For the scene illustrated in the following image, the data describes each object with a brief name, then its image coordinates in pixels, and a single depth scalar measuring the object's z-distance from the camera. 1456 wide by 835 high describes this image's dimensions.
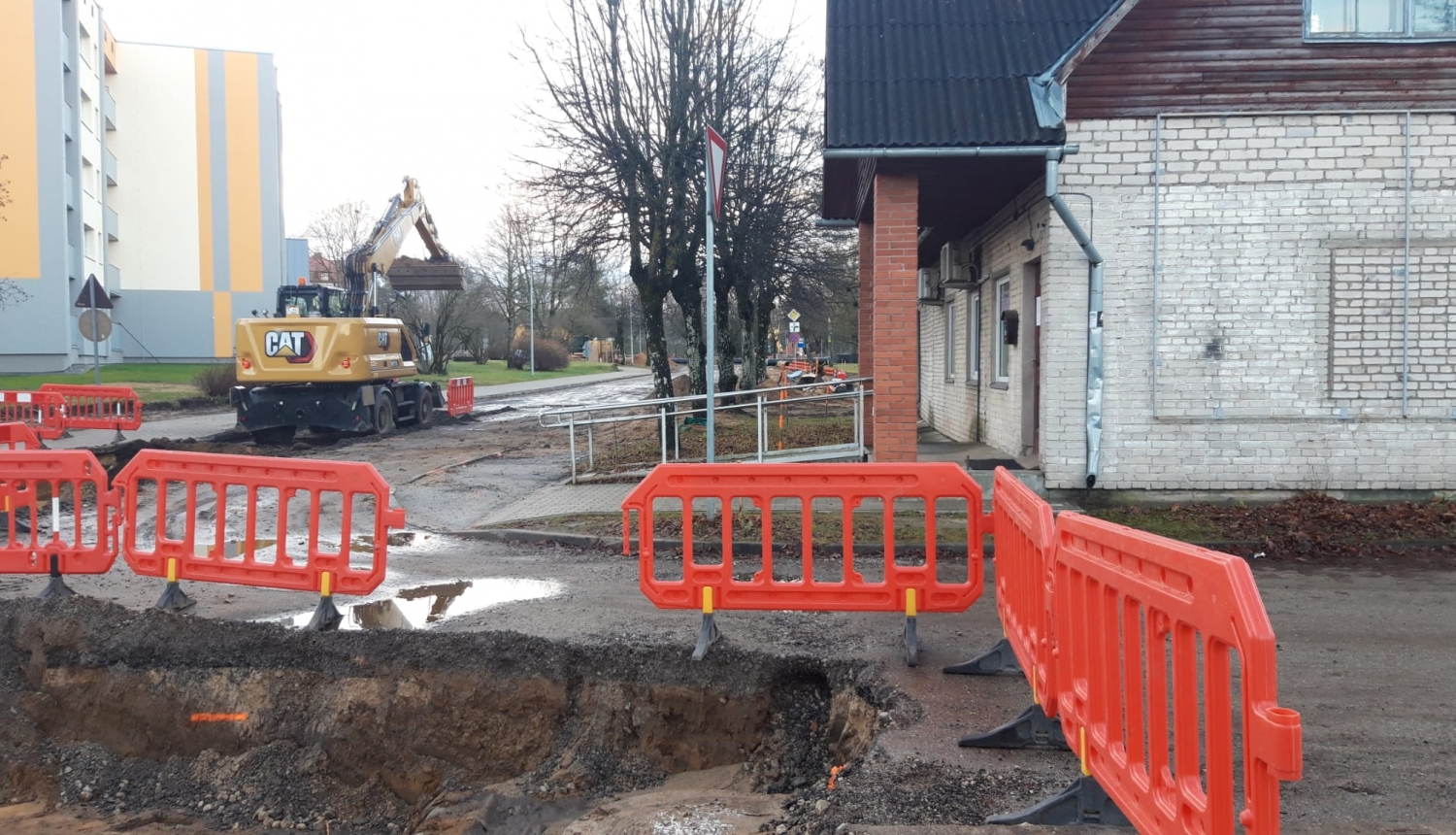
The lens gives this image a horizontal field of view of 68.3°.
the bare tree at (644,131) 18.06
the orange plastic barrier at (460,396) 27.87
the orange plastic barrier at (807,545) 6.09
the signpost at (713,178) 8.44
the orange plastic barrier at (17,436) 12.37
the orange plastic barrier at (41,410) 17.81
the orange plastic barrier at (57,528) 7.30
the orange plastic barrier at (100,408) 19.03
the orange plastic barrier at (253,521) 6.76
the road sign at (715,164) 8.45
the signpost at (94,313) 21.27
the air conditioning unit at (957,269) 15.92
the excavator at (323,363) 19.72
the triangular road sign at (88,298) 21.20
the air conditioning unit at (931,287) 18.64
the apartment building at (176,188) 47.03
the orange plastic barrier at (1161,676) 2.39
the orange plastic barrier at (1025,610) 4.25
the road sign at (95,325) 21.38
